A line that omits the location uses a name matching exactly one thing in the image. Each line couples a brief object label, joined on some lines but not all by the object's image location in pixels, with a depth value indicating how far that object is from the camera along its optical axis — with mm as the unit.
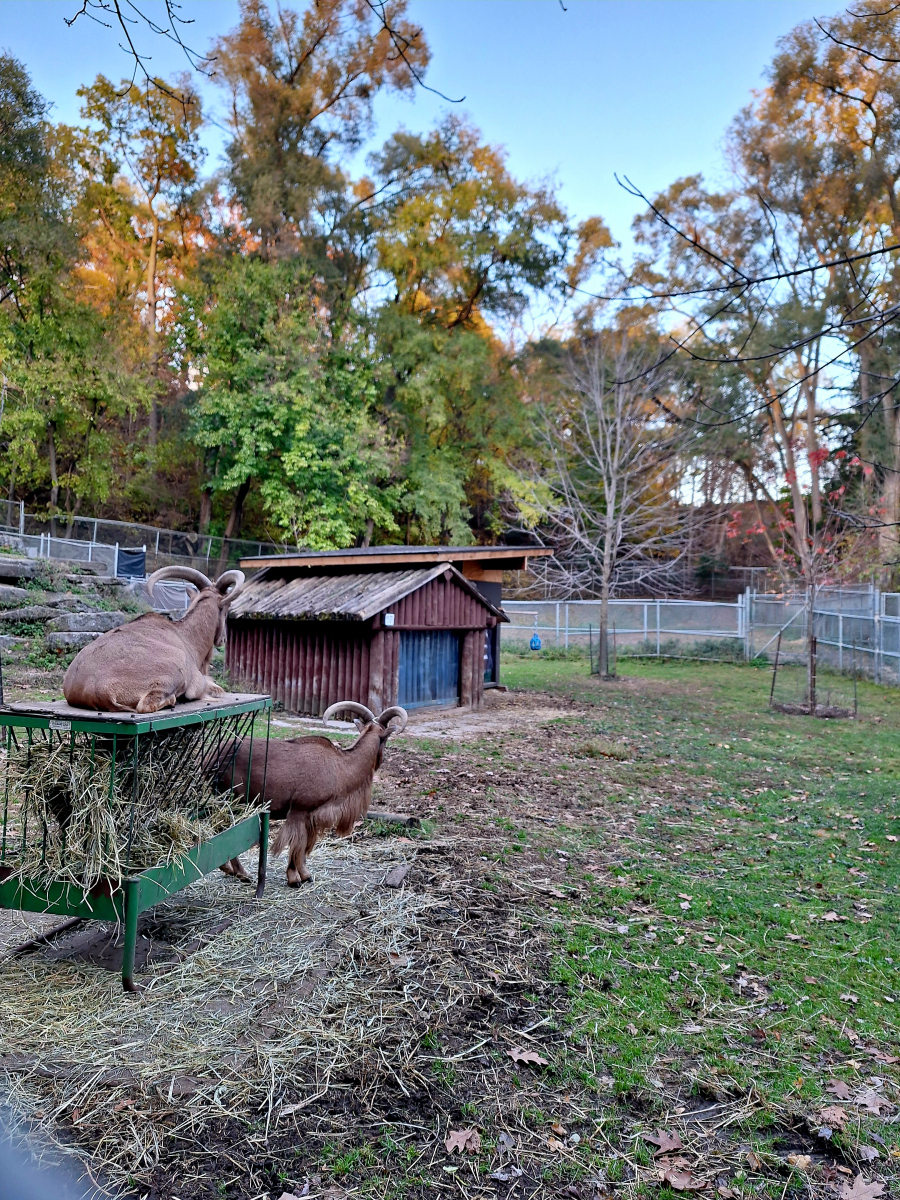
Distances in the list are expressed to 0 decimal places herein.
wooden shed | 12961
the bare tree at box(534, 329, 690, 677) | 21484
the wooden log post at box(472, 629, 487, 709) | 15430
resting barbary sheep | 3844
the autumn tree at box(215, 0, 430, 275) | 29734
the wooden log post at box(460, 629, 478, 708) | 15281
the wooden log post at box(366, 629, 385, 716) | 12844
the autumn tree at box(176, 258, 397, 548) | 27406
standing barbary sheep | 5246
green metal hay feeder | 3678
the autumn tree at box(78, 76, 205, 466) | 28344
